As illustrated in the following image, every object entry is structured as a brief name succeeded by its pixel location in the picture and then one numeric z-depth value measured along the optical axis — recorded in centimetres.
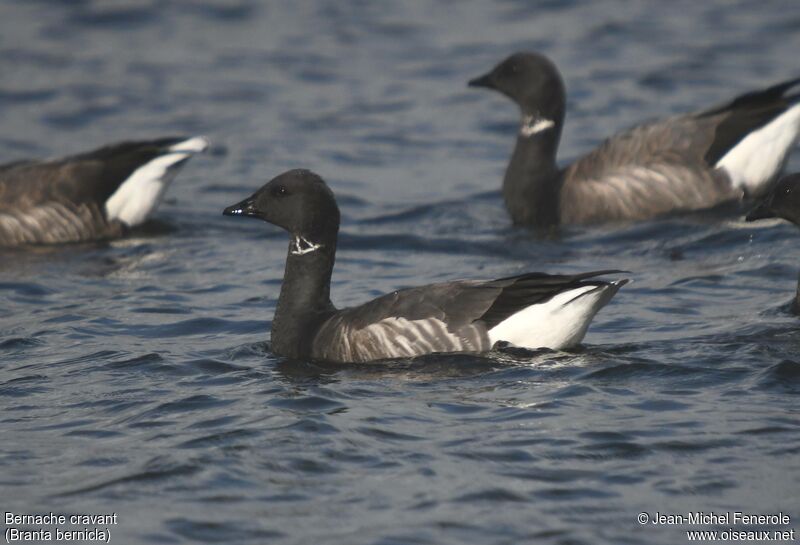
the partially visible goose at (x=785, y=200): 1994
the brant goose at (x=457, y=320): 1722
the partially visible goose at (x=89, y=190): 2614
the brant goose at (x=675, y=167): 2603
